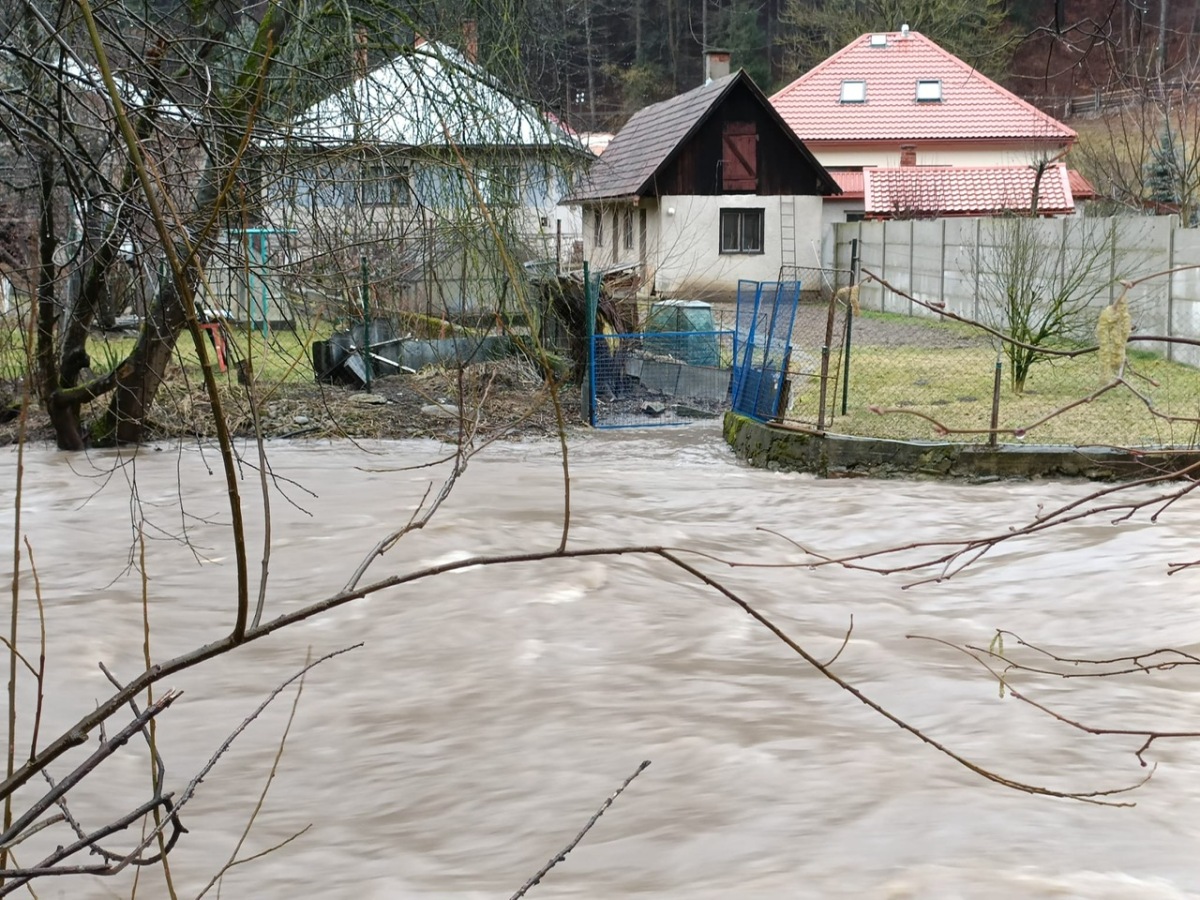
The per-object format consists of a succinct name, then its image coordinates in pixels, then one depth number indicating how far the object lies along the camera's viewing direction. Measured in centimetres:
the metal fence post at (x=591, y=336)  1480
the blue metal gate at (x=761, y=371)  1297
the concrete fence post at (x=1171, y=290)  1684
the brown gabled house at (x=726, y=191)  3117
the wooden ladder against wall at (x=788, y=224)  3177
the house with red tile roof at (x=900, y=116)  3903
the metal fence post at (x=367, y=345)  1356
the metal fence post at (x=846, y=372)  1143
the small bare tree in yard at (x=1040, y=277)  1545
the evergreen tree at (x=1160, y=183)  2794
